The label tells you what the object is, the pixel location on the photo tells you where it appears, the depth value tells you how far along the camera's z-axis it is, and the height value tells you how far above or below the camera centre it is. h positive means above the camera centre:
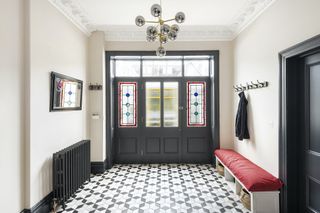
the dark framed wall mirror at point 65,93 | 2.86 +0.23
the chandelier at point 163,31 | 2.22 +0.90
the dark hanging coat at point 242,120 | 3.61 -0.26
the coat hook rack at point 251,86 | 3.05 +0.38
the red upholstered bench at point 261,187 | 2.58 -1.10
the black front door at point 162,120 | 4.80 -0.35
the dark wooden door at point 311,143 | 2.24 -0.45
